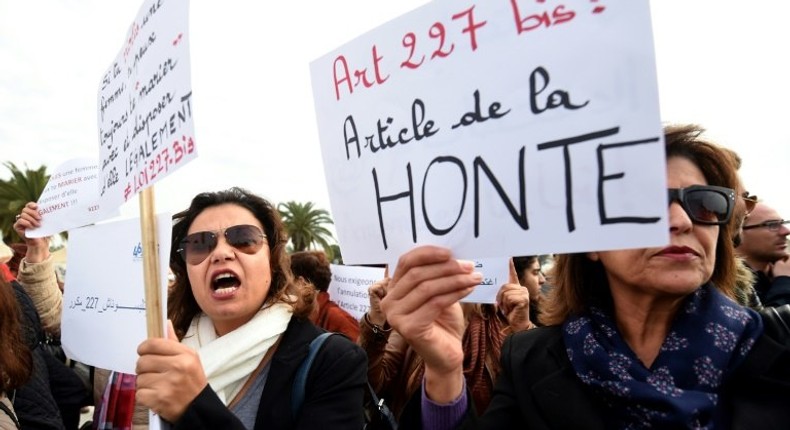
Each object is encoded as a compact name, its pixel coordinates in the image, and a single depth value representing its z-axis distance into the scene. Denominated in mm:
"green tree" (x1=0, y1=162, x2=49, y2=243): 24656
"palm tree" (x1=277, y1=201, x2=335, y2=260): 36594
